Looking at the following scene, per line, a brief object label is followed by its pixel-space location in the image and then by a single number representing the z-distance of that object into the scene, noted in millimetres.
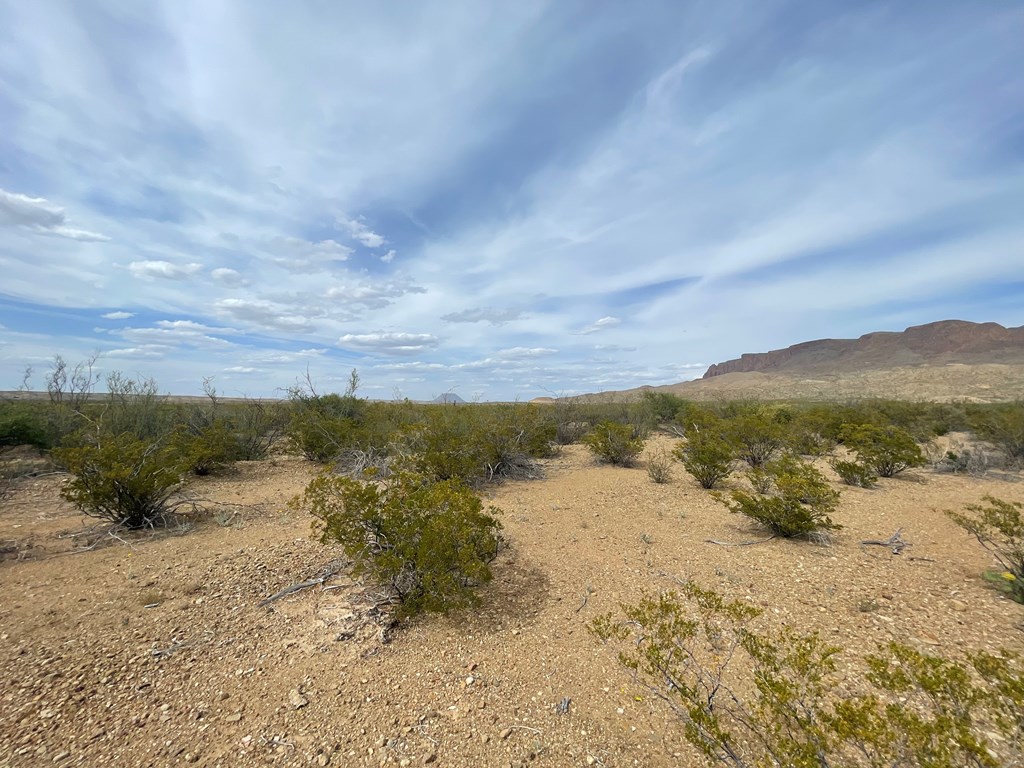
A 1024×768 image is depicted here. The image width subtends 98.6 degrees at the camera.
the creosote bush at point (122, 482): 6254
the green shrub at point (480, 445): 9023
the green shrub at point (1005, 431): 11250
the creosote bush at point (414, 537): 4230
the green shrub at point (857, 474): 9102
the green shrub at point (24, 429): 11088
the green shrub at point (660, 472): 9625
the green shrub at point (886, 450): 9484
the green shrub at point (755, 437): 10789
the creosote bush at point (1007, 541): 4395
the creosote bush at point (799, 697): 1954
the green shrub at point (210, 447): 9295
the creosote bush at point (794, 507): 6086
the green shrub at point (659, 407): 21656
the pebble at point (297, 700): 3100
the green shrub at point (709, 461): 8953
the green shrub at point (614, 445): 11422
